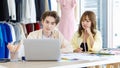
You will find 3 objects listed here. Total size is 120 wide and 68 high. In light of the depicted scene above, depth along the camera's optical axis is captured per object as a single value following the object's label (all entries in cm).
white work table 172
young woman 292
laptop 187
